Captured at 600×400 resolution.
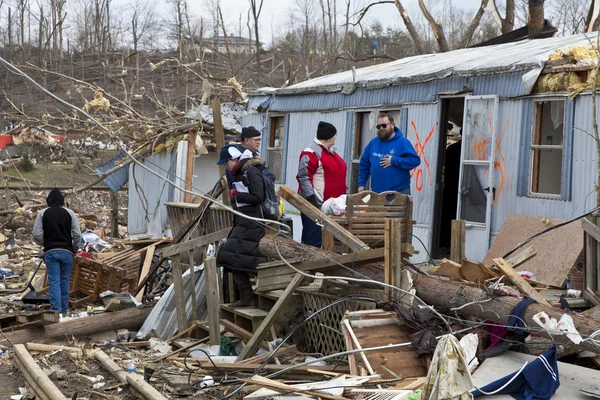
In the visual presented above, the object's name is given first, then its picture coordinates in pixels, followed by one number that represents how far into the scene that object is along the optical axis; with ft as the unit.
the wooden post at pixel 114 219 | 67.56
